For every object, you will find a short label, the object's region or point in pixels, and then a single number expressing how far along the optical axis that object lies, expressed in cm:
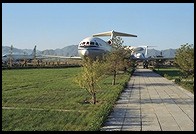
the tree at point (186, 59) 2035
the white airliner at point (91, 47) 3381
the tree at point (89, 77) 1356
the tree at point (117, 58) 2309
